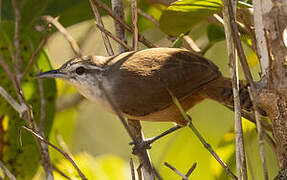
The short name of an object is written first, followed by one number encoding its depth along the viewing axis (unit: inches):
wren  161.2
